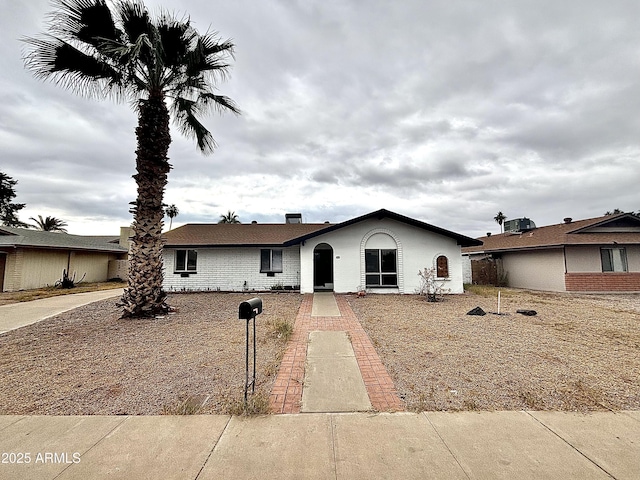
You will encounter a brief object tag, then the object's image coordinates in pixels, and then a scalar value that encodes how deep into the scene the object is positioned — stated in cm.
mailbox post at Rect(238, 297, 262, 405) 373
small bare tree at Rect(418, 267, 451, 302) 1329
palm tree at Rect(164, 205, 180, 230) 5435
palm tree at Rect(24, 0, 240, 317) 791
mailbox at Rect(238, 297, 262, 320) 374
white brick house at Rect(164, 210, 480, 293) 1480
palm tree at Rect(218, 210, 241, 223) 5291
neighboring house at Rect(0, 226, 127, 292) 1730
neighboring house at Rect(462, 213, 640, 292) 1596
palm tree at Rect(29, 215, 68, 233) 3678
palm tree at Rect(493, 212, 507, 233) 5960
